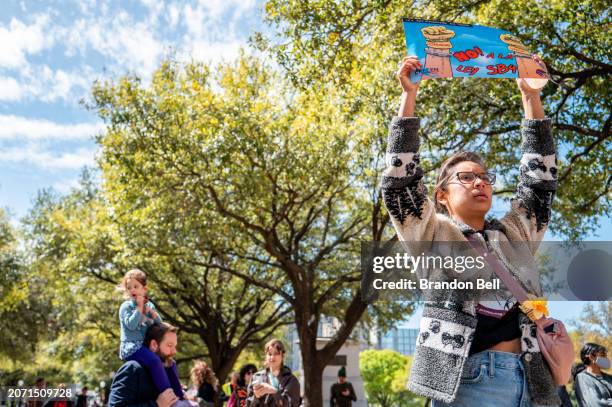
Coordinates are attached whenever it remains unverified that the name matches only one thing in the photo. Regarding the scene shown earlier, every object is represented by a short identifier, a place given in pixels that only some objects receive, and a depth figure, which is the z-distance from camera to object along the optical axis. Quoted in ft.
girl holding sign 6.90
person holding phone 19.58
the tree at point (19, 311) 66.49
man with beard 13.67
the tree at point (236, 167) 46.09
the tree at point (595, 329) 38.45
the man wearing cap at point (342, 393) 45.29
